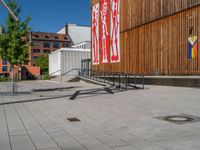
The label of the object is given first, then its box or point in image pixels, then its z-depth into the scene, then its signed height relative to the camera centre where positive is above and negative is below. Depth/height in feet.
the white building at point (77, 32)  229.40 +43.24
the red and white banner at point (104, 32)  78.46 +14.70
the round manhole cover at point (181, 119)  17.23 -4.32
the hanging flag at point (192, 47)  46.10 +4.93
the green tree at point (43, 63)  216.19 +7.72
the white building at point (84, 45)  135.65 +17.03
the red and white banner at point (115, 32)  72.40 +13.36
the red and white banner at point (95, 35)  85.62 +14.78
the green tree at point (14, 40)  72.46 +11.22
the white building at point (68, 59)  103.01 +5.61
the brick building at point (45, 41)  242.99 +33.74
